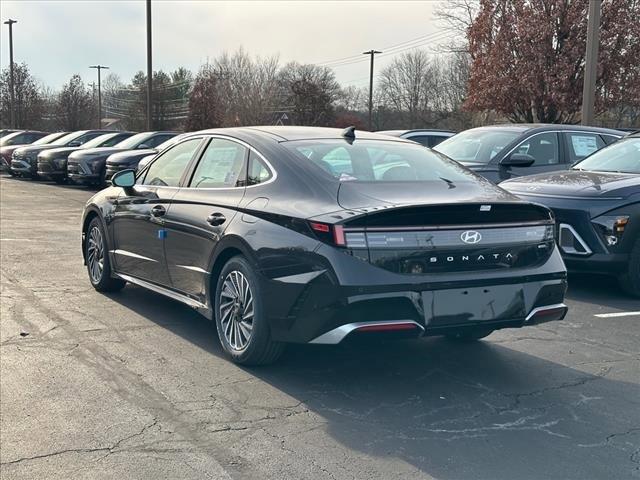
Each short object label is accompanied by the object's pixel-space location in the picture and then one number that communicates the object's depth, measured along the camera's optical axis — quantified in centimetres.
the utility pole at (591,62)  1445
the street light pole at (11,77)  4575
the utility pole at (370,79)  5300
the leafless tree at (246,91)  5344
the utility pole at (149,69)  2827
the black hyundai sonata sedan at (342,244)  412
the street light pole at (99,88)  6064
